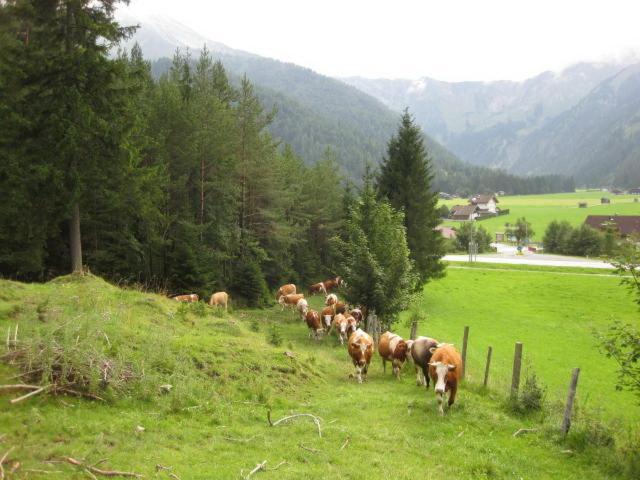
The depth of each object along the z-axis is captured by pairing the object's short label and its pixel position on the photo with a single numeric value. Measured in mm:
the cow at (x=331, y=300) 32000
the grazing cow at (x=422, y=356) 14680
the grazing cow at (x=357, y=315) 24655
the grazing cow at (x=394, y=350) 16797
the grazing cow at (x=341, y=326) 22766
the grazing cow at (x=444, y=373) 11977
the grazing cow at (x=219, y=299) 28072
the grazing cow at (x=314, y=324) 24266
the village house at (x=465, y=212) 146875
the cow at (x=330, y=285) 43844
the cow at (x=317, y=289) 42694
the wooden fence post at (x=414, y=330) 19442
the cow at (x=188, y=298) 25369
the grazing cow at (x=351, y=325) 22516
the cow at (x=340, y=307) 29002
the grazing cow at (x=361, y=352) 16203
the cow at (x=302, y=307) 29469
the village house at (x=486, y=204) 153925
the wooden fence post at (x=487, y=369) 14986
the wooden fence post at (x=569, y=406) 10797
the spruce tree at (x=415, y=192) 38938
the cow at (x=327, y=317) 24766
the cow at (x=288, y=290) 36281
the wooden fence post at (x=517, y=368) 13328
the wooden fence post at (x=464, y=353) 16372
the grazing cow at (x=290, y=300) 31978
